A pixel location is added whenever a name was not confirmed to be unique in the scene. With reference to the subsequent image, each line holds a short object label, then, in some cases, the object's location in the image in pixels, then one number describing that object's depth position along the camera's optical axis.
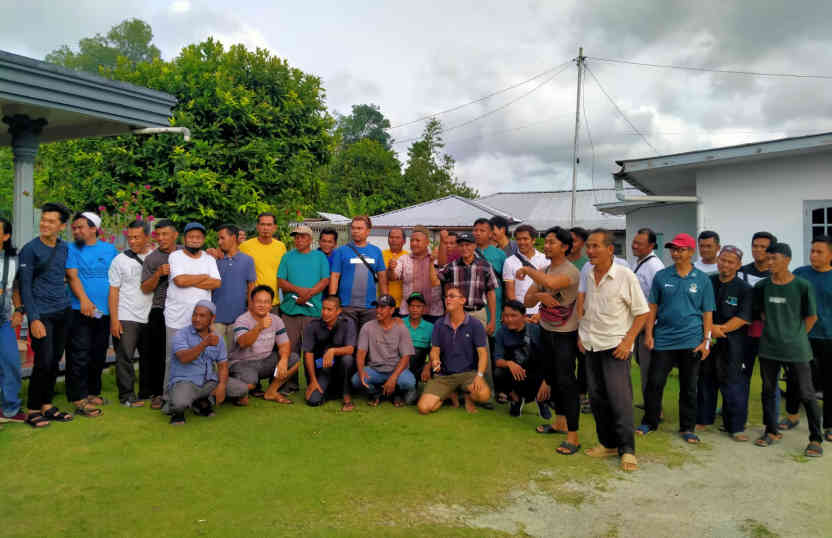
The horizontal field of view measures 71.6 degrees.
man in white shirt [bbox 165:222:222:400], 5.52
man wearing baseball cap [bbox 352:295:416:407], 5.91
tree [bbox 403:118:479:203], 36.69
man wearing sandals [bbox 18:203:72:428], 4.90
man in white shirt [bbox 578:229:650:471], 4.38
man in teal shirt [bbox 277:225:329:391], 6.33
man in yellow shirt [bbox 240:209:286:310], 6.40
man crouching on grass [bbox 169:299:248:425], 5.19
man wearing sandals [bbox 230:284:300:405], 5.78
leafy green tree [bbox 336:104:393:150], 54.97
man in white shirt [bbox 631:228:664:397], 5.92
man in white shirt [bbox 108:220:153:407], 5.55
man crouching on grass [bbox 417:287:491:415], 5.79
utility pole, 22.24
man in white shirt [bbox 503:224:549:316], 6.01
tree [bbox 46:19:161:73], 46.72
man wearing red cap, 4.98
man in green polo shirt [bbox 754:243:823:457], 4.80
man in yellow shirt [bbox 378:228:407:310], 6.51
